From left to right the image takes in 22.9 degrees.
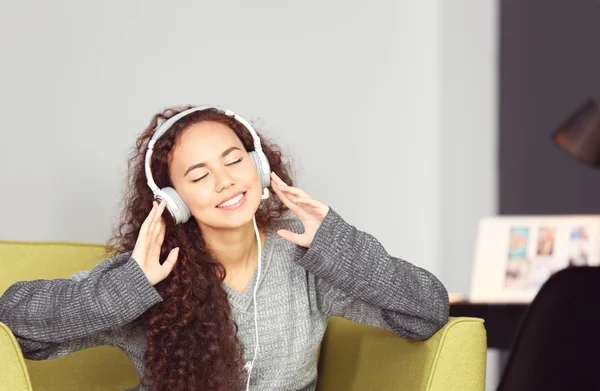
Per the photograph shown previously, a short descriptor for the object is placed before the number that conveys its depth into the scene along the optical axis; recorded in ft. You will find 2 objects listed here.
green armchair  7.45
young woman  7.53
